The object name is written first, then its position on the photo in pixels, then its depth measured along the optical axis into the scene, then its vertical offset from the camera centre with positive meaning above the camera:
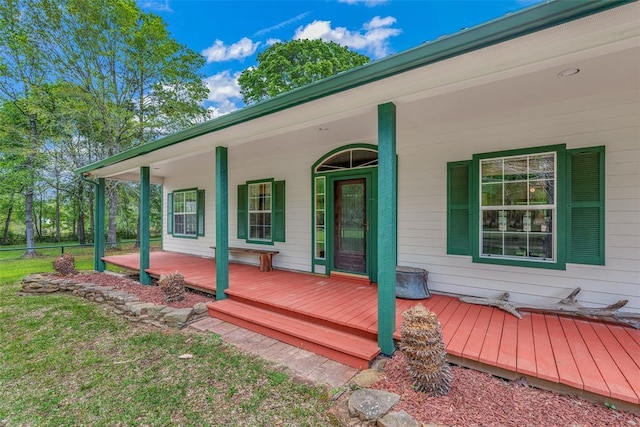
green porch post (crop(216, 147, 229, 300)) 4.34 -0.19
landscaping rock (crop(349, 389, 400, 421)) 1.96 -1.40
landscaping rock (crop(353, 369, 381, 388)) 2.34 -1.43
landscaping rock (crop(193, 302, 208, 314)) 3.99 -1.39
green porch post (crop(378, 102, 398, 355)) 2.67 -0.12
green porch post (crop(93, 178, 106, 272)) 7.03 -0.52
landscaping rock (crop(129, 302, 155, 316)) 4.01 -1.39
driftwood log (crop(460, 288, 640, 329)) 2.85 -1.10
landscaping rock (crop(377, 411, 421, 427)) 1.83 -1.39
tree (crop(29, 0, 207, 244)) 10.19 +5.72
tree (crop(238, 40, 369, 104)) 14.16 +7.58
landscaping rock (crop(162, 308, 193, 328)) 3.73 -1.42
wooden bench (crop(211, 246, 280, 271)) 5.82 -0.96
